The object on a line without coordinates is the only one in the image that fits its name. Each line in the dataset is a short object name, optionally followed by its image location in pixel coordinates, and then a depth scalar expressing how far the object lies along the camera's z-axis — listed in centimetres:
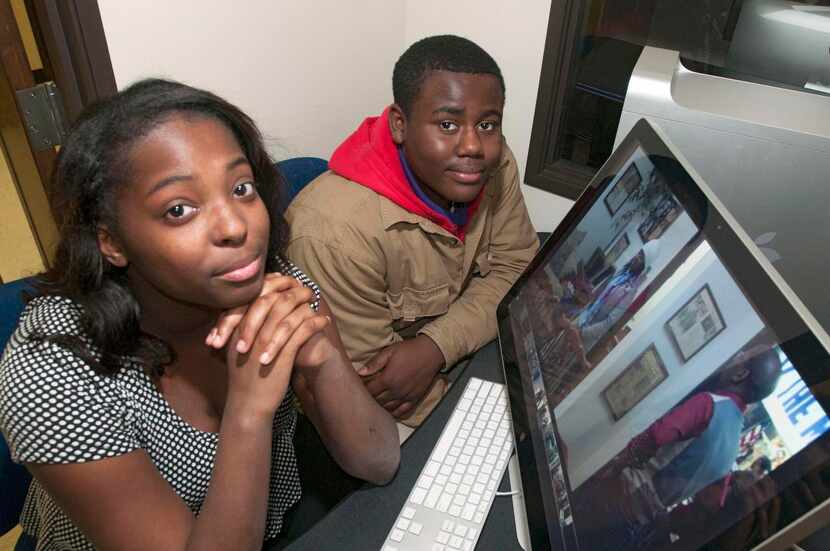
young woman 75
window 166
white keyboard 85
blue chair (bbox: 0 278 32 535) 99
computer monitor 49
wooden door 121
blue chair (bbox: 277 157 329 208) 153
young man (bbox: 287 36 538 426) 125
